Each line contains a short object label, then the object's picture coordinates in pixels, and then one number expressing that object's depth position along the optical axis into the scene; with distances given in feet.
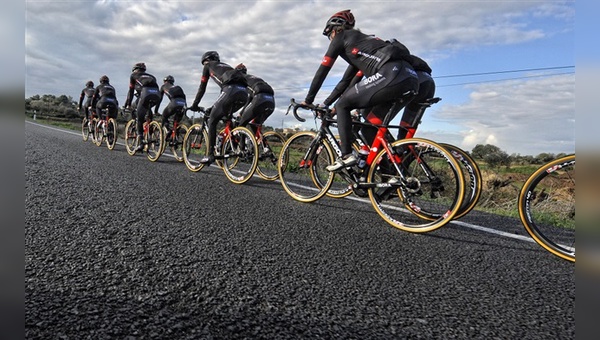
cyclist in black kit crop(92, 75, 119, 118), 36.01
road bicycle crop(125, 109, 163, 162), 27.61
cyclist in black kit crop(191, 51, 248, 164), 20.72
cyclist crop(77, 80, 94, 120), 40.57
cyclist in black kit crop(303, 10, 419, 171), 11.85
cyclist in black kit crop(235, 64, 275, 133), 21.36
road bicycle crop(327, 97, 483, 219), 10.37
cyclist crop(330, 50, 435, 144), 13.51
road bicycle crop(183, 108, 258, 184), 18.86
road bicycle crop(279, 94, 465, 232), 10.84
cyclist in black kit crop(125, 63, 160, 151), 28.81
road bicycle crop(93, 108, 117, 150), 33.19
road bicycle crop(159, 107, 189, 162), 27.43
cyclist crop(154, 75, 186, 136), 27.25
